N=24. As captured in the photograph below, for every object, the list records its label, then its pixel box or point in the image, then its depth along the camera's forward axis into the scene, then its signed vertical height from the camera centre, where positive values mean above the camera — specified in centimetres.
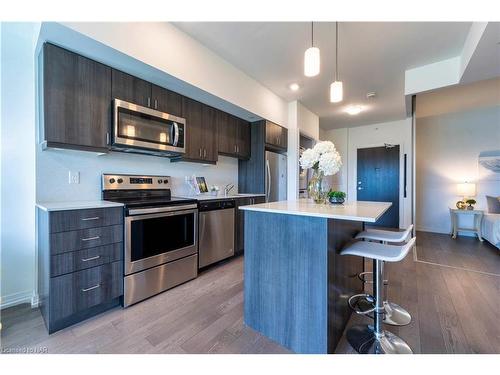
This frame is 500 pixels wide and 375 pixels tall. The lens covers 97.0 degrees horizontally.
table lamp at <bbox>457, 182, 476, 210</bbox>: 428 -13
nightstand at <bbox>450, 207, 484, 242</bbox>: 412 -66
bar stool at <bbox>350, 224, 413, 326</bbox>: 169 -102
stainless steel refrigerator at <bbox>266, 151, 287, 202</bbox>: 376 +18
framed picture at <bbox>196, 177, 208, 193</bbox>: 318 +3
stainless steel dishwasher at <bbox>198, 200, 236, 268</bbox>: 262 -56
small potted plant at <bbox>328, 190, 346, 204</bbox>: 192 -9
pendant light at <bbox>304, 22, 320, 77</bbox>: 169 +97
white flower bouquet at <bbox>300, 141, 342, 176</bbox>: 183 +23
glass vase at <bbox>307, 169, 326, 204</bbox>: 199 -1
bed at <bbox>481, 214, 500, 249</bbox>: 333 -68
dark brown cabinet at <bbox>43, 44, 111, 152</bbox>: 173 +73
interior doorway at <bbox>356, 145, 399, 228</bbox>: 544 +24
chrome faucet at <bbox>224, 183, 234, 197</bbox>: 364 -3
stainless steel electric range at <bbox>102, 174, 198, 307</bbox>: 195 -49
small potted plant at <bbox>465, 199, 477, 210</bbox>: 424 -32
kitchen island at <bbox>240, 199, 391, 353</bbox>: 130 -56
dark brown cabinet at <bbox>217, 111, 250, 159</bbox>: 327 +80
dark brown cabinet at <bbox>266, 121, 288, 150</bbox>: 369 +89
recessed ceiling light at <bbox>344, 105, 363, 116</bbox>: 392 +138
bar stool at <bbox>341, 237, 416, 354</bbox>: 137 -92
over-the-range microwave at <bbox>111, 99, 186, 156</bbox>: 209 +58
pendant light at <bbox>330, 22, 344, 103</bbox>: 209 +92
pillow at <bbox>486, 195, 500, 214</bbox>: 389 -32
